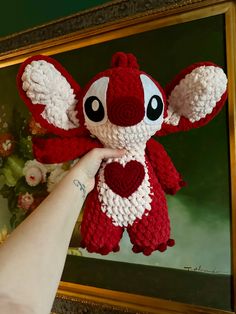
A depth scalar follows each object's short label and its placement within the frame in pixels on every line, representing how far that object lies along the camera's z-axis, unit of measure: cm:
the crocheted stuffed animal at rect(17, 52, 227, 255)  47
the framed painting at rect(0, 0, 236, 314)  77
